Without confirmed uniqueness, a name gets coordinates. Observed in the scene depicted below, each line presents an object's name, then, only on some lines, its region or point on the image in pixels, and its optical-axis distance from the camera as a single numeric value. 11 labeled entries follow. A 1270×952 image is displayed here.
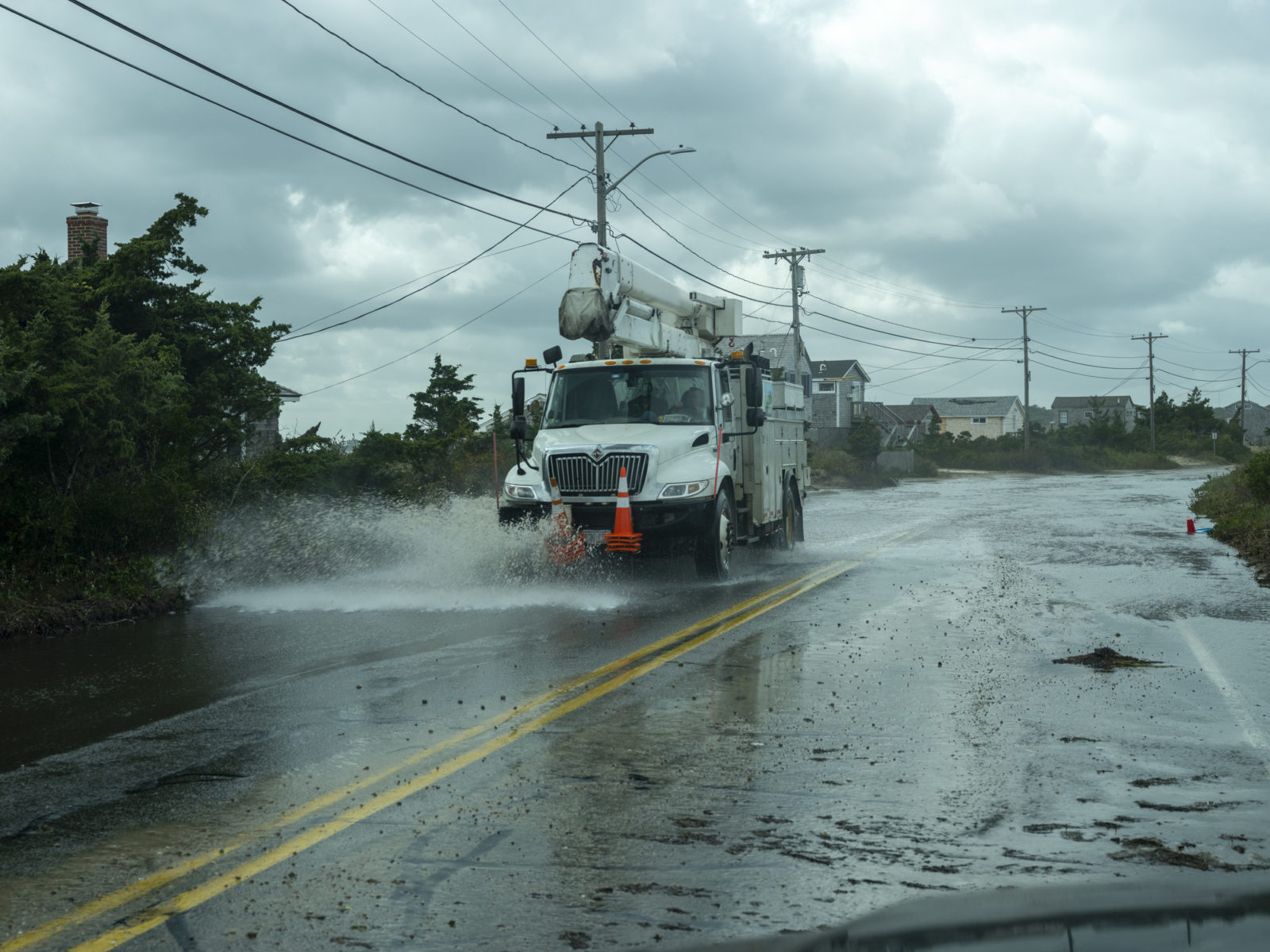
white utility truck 13.59
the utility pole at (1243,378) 118.12
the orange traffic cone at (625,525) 13.40
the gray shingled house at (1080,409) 156.38
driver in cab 14.70
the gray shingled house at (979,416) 136.38
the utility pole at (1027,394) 81.88
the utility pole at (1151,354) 103.00
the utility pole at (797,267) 53.59
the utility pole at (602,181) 28.98
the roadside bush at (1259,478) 21.80
